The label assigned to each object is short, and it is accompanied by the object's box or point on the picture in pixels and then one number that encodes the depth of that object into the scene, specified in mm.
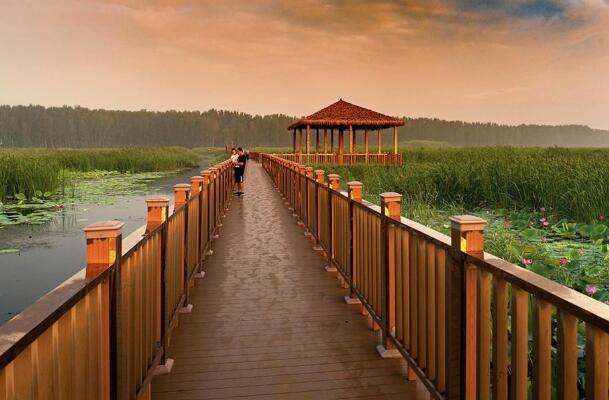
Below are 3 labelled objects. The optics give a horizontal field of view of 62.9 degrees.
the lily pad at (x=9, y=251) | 9250
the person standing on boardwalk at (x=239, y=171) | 16017
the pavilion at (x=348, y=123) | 27797
